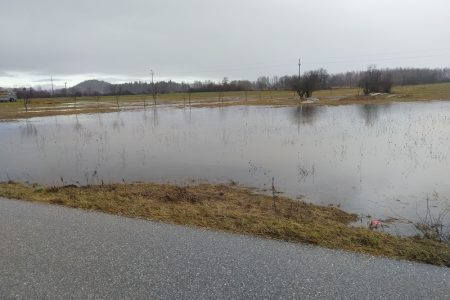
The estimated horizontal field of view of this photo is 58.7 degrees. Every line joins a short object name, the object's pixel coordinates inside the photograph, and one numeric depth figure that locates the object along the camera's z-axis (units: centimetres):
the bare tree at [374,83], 6172
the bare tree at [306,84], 5788
